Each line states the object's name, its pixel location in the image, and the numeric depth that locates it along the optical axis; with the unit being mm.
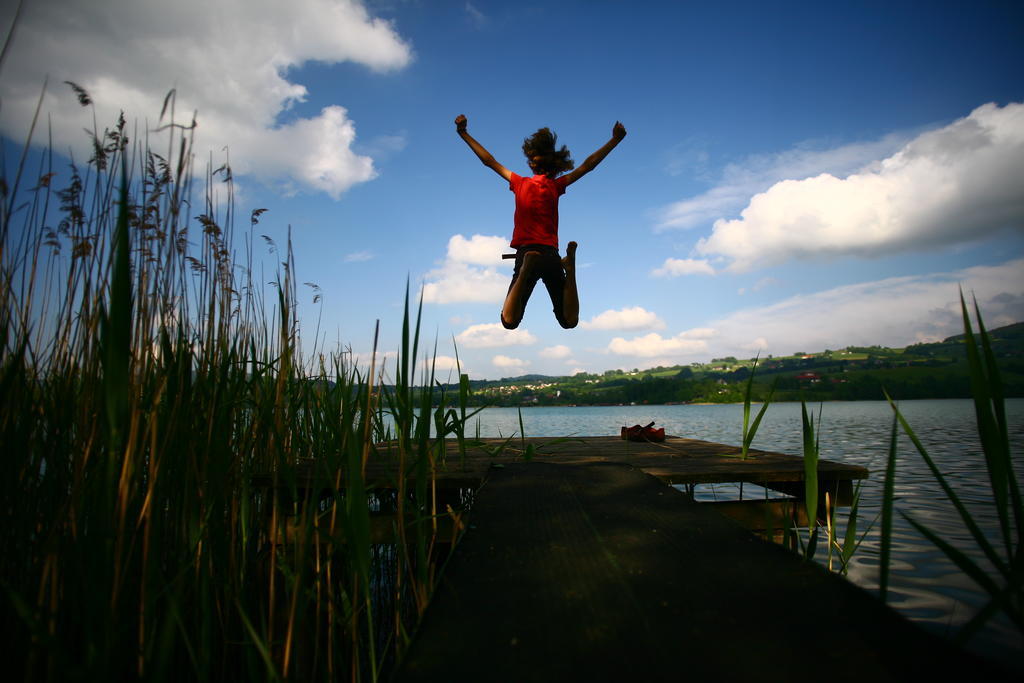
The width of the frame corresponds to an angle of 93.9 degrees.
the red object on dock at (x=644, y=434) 4590
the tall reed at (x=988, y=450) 1117
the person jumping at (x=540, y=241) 4403
